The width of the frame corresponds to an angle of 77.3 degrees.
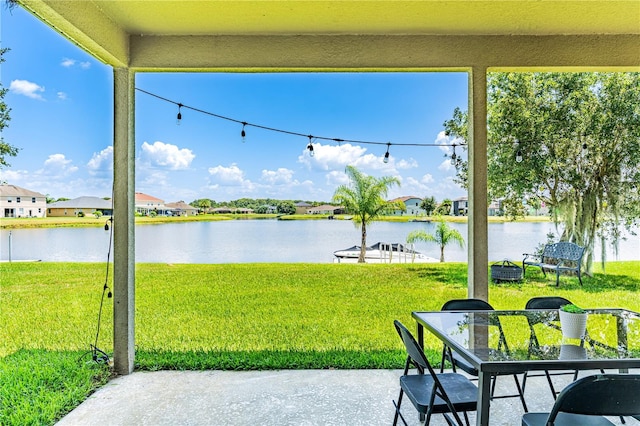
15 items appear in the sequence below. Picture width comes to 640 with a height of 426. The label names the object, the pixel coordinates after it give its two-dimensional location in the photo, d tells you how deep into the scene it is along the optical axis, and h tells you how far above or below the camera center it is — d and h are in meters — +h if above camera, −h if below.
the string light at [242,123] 3.60 +0.86
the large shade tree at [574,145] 5.52 +0.97
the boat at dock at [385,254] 5.87 -0.63
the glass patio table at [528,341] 1.55 -0.60
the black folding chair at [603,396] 1.36 -0.63
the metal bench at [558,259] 5.90 -0.72
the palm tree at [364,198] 5.82 +0.22
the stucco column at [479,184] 3.15 +0.23
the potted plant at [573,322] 1.89 -0.52
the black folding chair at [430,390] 1.77 -0.88
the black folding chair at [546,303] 2.56 -0.58
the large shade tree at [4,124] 3.29 +0.77
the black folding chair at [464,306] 2.60 -0.61
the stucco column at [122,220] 3.15 -0.05
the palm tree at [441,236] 6.24 -0.37
